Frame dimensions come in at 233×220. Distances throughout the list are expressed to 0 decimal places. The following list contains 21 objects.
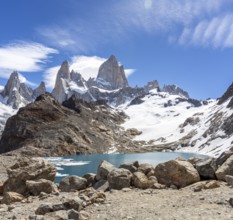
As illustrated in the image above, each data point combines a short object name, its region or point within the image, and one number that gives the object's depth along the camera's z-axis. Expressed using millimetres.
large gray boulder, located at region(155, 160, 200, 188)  17961
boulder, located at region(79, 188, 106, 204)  14871
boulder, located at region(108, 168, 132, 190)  18338
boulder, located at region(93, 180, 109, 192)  18485
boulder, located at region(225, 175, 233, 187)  16435
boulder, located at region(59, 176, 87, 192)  19630
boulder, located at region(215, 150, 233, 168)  19133
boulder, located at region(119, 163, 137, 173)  20424
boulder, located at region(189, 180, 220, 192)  16282
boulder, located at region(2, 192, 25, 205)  17742
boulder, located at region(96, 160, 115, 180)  20029
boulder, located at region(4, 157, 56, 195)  20484
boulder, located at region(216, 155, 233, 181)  17762
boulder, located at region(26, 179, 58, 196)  19381
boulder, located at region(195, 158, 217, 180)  18328
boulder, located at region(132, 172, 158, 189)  18120
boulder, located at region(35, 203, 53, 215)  12596
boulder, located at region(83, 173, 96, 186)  20404
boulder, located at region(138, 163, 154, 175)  20106
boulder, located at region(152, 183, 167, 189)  17722
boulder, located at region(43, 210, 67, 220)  11176
